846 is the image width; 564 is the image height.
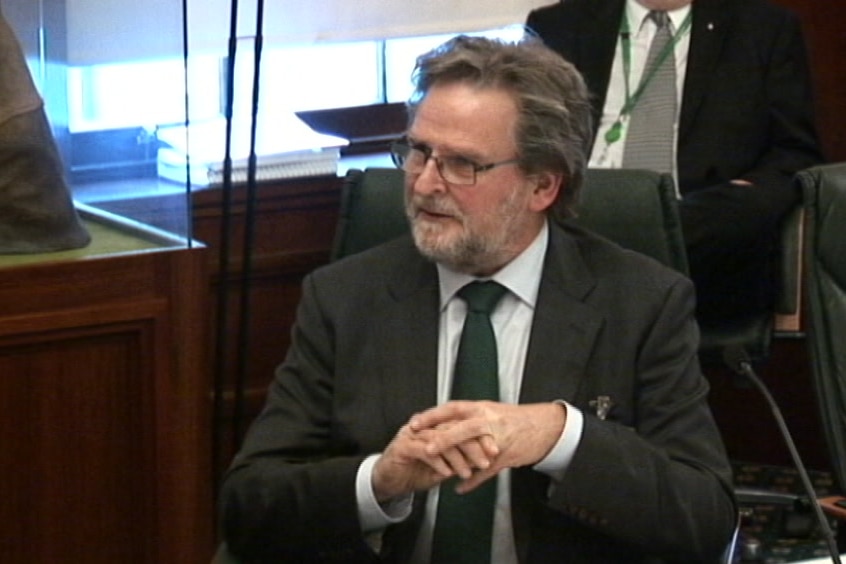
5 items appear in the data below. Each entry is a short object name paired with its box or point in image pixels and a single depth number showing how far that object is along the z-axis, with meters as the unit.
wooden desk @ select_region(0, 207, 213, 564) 5.28
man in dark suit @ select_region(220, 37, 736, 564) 4.01
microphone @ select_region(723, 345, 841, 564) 4.00
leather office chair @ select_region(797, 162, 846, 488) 5.00
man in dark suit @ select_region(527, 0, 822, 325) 6.41
